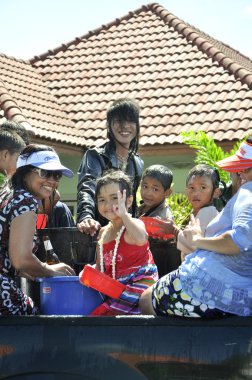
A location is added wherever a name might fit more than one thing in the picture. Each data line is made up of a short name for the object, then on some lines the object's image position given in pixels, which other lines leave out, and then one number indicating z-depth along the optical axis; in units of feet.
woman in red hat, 10.39
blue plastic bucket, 12.00
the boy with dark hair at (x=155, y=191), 16.34
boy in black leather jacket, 15.96
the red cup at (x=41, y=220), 14.74
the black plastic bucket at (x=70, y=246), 14.14
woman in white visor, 11.89
